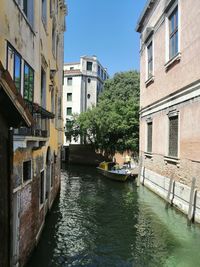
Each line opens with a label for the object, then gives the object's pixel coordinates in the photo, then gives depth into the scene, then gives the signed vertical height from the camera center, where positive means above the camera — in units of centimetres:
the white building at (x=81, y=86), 2516 +635
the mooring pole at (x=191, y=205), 577 -197
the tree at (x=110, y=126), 1694 +89
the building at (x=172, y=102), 613 +134
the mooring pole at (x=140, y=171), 1115 -196
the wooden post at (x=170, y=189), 731 -193
